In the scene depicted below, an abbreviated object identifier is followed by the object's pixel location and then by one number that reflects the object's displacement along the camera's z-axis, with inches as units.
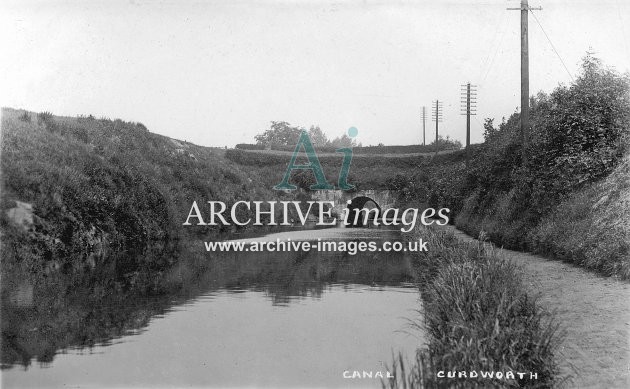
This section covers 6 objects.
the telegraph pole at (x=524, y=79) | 901.2
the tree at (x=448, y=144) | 3200.8
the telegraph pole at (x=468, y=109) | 1831.7
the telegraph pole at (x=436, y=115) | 2660.9
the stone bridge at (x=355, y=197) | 2317.9
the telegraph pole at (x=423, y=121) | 3307.1
